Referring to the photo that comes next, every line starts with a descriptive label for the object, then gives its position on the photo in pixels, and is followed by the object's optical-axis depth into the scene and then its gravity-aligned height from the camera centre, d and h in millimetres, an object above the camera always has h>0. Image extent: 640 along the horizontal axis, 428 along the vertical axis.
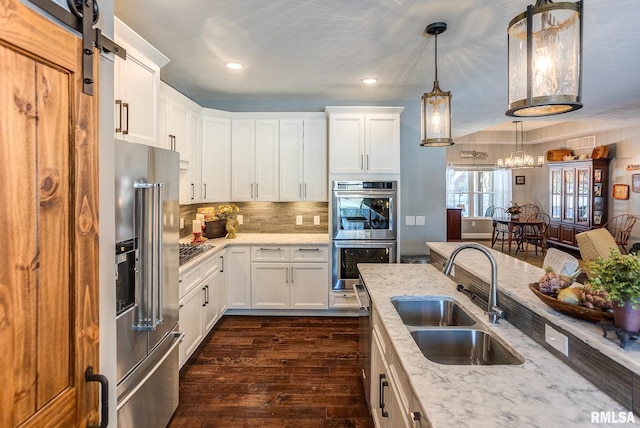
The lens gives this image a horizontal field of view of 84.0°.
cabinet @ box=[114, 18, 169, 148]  2074 +784
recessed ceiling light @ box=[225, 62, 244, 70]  3299 +1380
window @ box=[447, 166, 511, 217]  10562 +673
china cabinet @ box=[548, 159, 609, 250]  7363 +310
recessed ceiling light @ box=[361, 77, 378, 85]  3709 +1396
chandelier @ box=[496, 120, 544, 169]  7828 +1164
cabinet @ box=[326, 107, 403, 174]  4133 +881
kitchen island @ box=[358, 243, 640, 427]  1000 -573
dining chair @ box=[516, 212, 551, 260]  8156 -525
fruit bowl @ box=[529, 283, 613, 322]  1236 -361
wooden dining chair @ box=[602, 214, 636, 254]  6863 -299
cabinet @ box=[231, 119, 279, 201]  4410 +665
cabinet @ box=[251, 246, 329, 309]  4164 -769
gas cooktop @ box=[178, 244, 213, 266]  2976 -370
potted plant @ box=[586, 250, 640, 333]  1088 -233
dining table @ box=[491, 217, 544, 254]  8117 -260
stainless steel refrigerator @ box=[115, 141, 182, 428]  1777 -394
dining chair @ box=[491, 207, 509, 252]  9155 -346
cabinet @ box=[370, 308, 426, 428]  1312 -774
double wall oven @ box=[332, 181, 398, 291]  4113 -167
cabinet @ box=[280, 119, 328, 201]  4391 +651
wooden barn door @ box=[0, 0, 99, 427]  759 -37
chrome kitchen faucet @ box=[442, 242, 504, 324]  1747 -393
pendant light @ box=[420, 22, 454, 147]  2521 +698
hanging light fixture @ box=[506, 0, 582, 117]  1257 +566
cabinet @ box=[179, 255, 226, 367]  2904 -846
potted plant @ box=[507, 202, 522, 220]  8937 +46
